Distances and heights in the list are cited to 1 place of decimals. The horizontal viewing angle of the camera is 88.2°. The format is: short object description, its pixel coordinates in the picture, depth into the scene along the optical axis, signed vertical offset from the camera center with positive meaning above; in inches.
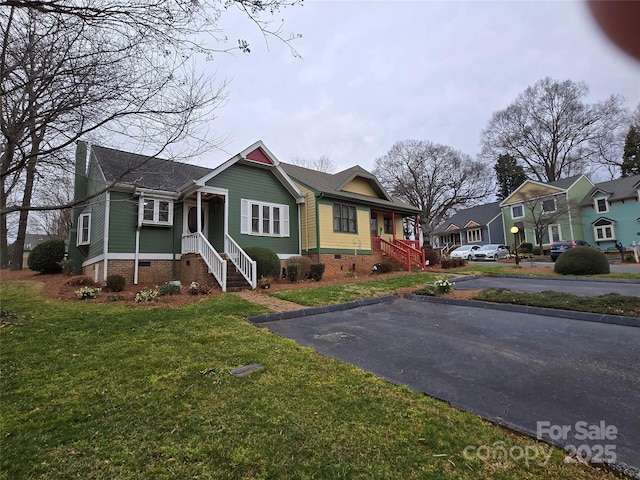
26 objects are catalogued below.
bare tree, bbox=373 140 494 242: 1552.7 +393.4
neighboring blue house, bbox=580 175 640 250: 1173.7 +154.5
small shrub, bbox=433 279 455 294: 385.1 -31.6
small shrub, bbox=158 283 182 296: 394.3 -24.6
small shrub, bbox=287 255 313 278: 577.9 -0.9
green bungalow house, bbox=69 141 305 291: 497.4 +79.3
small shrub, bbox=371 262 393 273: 670.5 -12.4
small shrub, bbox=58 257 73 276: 591.5 +8.9
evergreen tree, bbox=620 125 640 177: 1418.2 +427.7
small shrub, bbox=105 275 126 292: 413.8 -16.1
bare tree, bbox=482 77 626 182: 1449.3 +590.8
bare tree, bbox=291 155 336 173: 1598.2 +488.3
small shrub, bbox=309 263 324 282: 557.3 -13.4
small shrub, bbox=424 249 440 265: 805.2 +7.6
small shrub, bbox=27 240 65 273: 621.9 +29.6
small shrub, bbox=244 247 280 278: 510.3 +7.0
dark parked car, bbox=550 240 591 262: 924.0 +25.7
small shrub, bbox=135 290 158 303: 356.5 -29.3
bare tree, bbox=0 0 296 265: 179.6 +125.9
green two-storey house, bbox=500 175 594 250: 1253.9 +187.7
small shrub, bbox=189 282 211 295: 404.5 -27.0
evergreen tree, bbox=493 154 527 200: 1815.9 +464.9
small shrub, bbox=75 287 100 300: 366.9 -24.6
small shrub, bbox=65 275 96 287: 444.7 -14.3
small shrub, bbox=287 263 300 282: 521.7 -12.9
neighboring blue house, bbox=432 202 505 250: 1608.0 +162.3
